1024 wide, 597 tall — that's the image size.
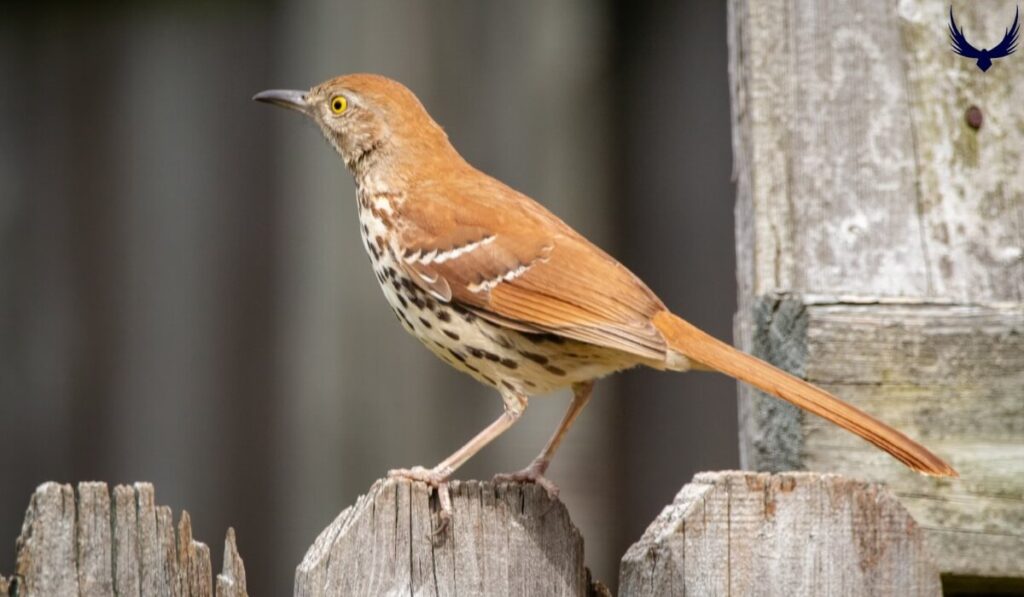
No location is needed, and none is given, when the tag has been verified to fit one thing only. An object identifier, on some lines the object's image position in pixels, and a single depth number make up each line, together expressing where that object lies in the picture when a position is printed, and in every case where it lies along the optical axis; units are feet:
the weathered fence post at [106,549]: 12.71
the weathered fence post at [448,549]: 13.15
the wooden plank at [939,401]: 15.40
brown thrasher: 19.00
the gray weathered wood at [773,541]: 13.35
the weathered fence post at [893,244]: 15.52
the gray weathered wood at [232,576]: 12.84
